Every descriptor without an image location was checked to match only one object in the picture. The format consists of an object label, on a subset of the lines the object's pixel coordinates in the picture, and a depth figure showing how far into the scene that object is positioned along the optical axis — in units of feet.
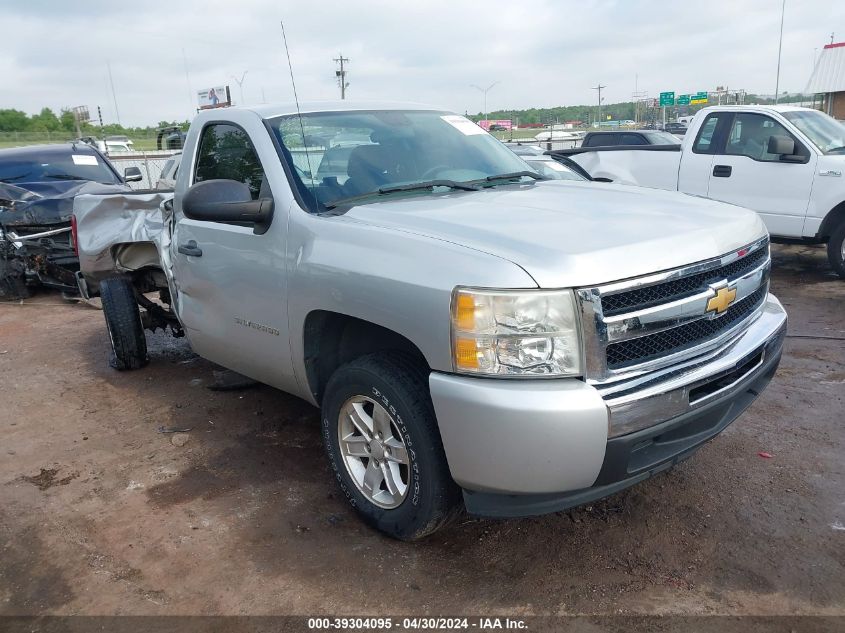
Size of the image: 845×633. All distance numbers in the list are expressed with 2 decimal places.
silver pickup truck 7.97
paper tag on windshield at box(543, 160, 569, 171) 22.04
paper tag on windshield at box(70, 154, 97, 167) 31.58
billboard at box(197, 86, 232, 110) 156.56
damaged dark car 26.53
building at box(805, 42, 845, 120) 117.80
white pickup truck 25.53
